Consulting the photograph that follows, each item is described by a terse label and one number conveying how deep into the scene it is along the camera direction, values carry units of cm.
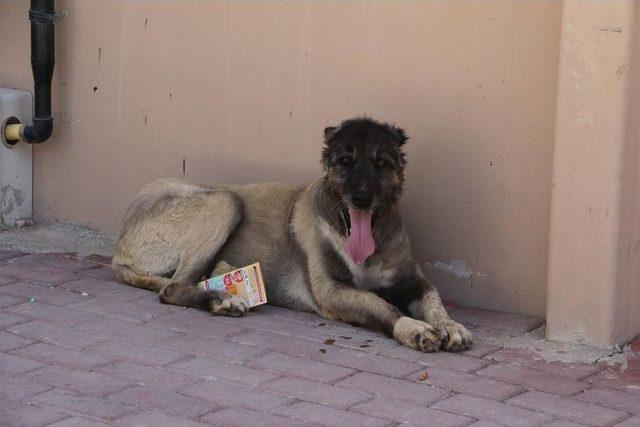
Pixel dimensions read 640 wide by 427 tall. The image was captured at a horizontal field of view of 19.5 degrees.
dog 898
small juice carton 947
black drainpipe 1131
